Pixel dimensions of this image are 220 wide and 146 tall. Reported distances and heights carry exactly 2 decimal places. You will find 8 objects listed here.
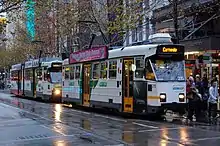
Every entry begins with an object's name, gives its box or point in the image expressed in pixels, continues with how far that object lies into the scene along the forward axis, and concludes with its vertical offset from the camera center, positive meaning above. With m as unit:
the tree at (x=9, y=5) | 18.39 +3.39
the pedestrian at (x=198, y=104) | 21.05 -0.79
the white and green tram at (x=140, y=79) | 19.66 +0.38
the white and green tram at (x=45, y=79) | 36.25 +0.61
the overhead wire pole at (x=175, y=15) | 24.61 +3.89
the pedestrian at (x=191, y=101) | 20.62 -0.64
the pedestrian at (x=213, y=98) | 20.61 -0.49
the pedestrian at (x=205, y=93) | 22.27 -0.31
